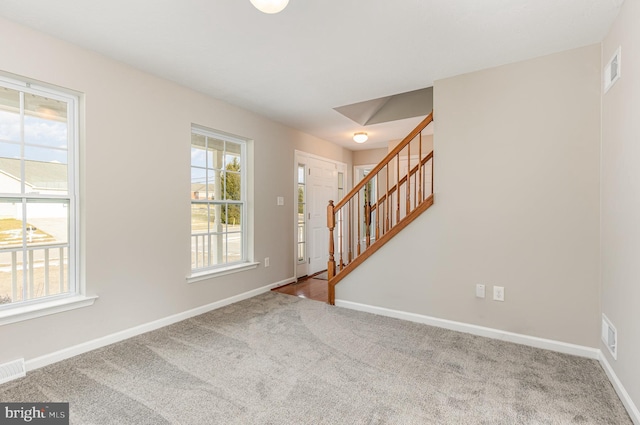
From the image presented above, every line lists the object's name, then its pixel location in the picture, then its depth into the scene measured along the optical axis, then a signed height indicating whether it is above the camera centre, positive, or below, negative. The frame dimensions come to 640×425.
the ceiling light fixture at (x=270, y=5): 1.53 +1.05
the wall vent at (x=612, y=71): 1.94 +0.94
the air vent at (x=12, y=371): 1.97 -1.06
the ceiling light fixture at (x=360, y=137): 4.68 +1.15
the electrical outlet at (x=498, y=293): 2.63 -0.73
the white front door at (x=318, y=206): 5.07 +0.08
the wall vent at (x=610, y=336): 1.94 -0.86
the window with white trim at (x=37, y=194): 2.11 +0.13
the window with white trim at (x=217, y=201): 3.35 +0.12
